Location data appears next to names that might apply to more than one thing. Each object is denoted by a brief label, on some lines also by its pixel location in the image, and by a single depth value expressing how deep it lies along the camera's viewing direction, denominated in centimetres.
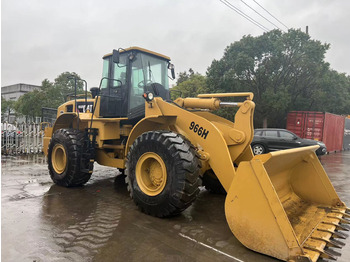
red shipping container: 1583
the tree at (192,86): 2550
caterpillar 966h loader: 300
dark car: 1224
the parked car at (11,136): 1215
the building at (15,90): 6353
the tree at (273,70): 1786
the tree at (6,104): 4102
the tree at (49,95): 2781
